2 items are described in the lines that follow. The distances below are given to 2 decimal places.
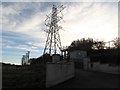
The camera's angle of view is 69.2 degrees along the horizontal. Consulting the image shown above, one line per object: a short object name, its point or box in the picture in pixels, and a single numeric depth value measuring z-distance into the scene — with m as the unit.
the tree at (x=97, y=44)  24.57
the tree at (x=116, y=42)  17.01
